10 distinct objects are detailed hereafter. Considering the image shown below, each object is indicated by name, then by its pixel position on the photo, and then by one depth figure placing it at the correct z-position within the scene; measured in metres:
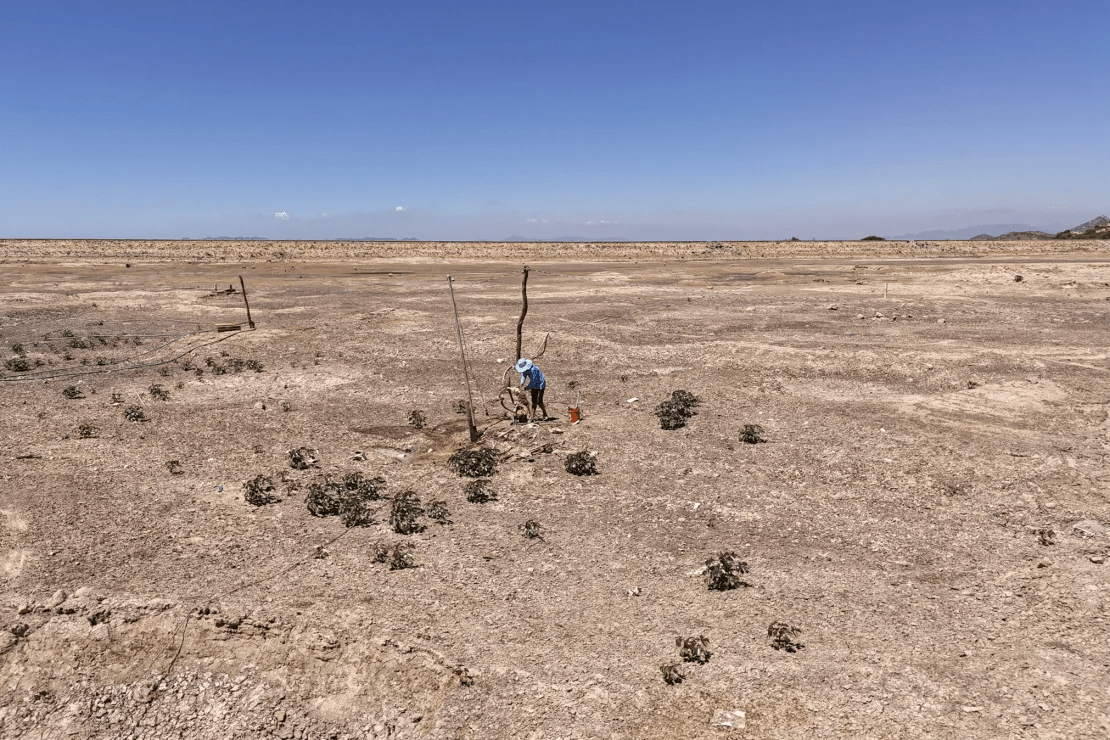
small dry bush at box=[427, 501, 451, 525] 9.33
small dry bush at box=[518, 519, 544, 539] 8.81
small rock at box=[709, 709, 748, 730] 5.55
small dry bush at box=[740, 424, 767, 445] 12.11
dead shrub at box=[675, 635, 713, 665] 6.30
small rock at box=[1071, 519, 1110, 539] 8.34
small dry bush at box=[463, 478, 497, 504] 9.91
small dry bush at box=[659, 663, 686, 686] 6.03
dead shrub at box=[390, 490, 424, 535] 8.91
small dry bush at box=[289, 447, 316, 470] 11.16
